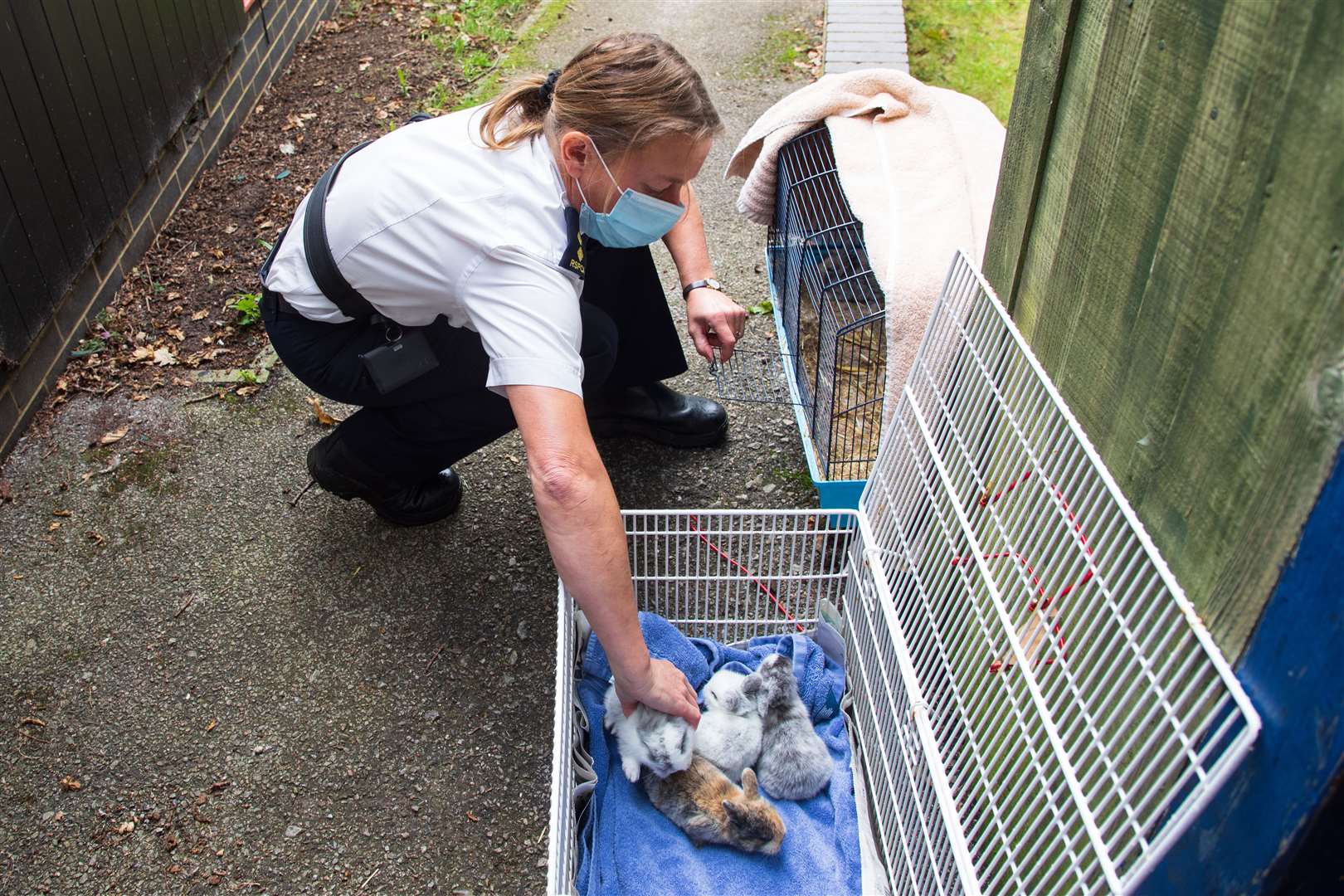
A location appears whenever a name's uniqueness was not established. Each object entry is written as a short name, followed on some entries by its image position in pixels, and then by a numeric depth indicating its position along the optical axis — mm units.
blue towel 2025
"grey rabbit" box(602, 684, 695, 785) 2064
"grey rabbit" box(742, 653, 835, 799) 2145
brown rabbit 2055
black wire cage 2906
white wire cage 1195
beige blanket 2582
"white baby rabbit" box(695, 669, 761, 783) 2182
